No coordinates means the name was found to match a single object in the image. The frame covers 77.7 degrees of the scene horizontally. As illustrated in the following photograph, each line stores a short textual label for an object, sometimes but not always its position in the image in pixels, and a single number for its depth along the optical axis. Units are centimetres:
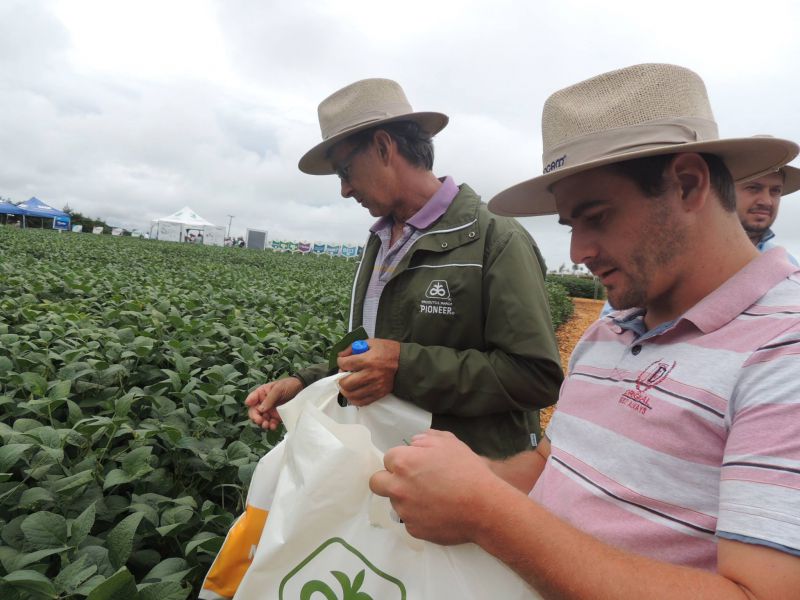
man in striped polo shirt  71
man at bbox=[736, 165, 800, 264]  237
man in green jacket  162
